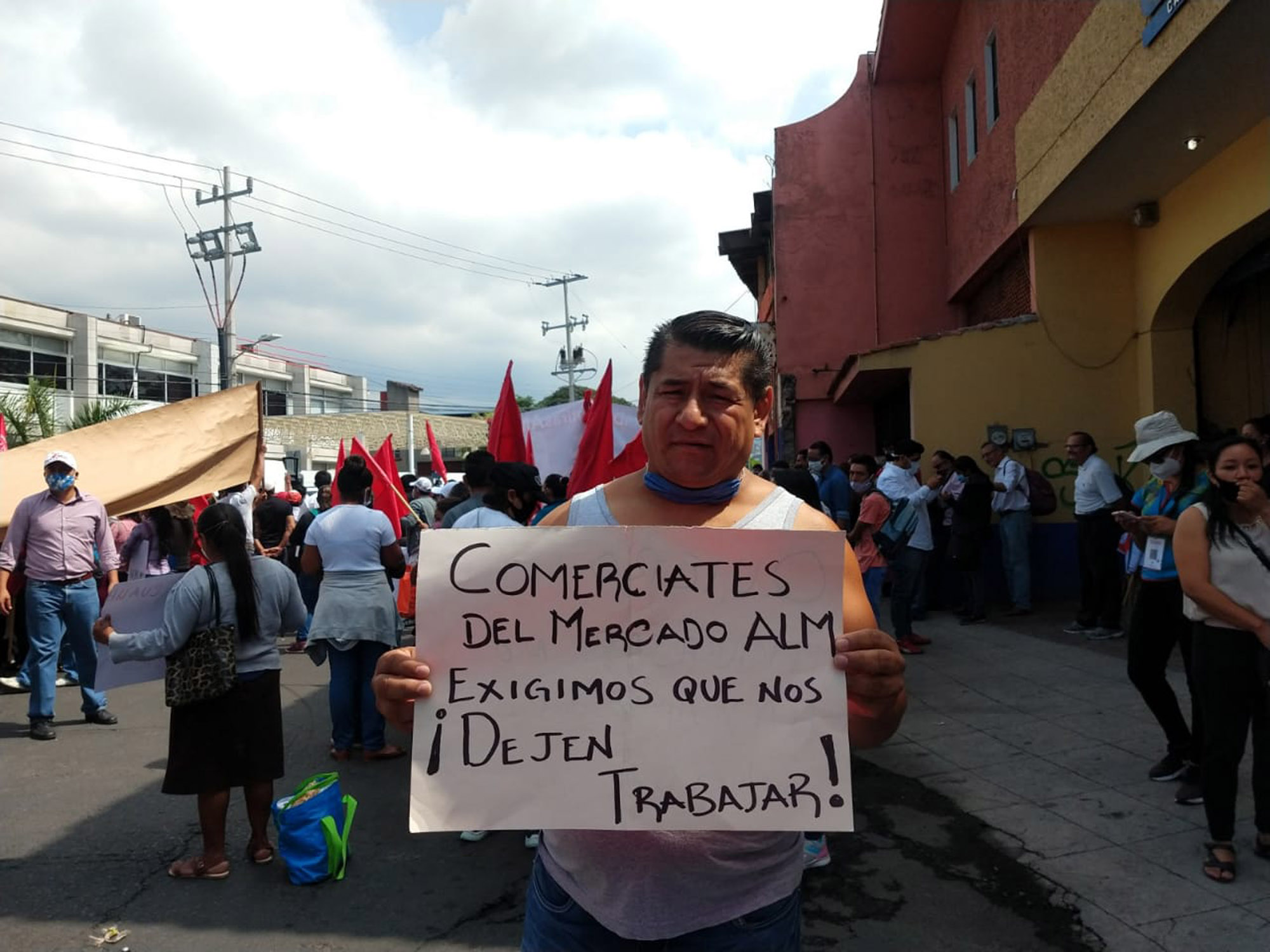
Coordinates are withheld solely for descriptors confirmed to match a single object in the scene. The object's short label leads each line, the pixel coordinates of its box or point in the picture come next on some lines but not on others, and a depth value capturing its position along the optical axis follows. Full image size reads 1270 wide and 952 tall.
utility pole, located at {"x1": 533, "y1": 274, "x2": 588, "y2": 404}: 49.75
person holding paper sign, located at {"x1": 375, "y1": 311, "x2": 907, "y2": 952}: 1.61
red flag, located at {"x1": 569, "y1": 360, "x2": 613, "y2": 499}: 6.19
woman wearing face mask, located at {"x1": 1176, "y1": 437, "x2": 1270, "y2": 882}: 3.64
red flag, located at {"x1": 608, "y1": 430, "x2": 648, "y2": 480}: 6.28
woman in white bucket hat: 4.50
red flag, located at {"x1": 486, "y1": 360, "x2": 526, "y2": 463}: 6.71
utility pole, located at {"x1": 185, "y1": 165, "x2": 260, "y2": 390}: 29.38
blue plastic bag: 3.92
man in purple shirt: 6.13
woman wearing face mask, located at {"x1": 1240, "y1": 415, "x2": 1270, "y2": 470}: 6.46
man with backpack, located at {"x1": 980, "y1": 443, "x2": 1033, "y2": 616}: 9.64
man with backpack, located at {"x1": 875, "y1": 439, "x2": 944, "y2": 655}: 8.34
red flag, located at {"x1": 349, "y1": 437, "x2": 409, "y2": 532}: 7.61
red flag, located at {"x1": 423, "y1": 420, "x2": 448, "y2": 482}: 9.93
